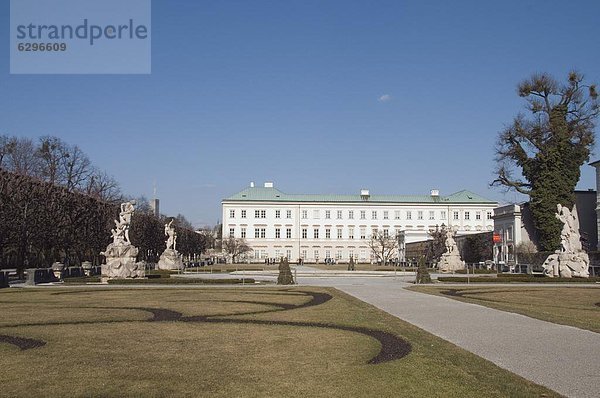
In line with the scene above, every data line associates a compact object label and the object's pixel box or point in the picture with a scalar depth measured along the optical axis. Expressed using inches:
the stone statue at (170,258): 2121.1
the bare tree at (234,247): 3826.3
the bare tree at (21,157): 2400.3
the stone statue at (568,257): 1521.9
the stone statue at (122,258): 1424.7
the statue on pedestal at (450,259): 2059.5
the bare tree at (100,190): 2665.8
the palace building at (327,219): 4370.1
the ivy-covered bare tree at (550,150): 2100.1
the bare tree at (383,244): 3631.9
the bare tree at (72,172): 2522.1
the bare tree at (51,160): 2445.9
